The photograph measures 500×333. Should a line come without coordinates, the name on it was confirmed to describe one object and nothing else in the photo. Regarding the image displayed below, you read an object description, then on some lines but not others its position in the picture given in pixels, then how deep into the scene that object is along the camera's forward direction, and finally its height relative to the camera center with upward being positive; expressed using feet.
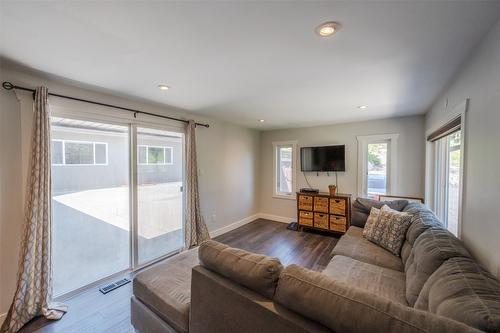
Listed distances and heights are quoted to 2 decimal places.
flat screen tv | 14.28 +0.31
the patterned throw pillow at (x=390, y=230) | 7.29 -2.44
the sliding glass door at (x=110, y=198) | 7.78 -1.58
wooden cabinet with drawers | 13.17 -3.18
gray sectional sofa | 2.69 -2.19
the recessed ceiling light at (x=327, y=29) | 4.31 +2.81
